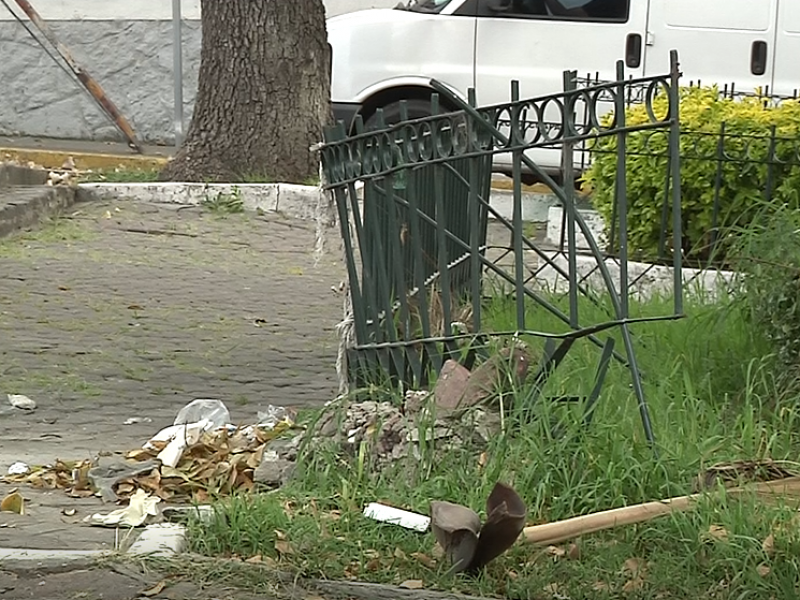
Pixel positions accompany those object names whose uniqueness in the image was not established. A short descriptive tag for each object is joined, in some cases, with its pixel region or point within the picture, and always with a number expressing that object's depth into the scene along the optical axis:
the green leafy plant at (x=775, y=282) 9.28
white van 22.56
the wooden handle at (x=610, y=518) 7.25
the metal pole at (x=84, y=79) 25.72
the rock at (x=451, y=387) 8.57
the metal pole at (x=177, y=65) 27.23
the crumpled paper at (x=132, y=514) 8.12
